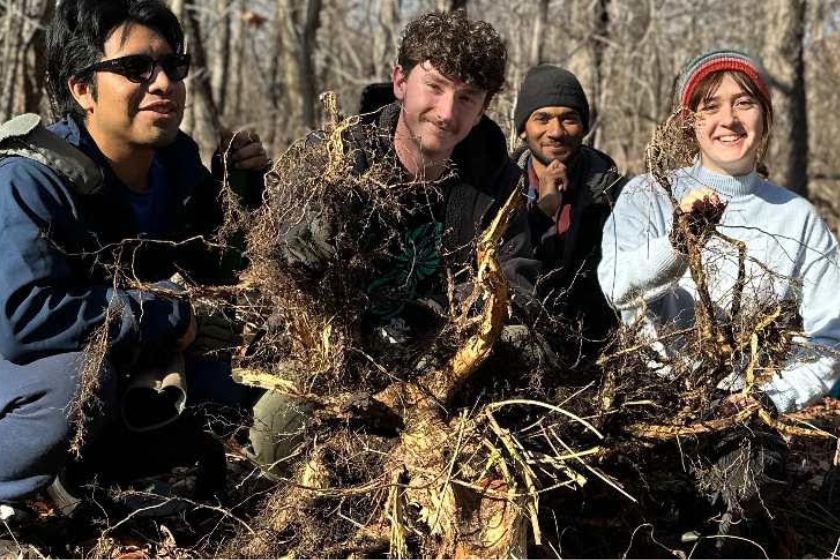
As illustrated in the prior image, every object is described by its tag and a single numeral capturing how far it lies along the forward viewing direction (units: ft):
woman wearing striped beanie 9.05
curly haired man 8.79
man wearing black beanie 11.78
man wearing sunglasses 8.66
